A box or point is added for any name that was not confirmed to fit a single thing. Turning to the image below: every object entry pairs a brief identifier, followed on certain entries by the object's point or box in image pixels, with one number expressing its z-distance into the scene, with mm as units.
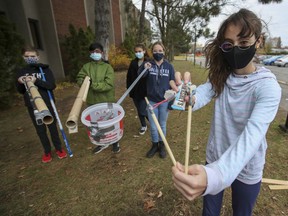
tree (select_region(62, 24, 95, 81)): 10984
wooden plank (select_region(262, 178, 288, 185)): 2850
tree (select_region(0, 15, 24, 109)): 6379
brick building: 9539
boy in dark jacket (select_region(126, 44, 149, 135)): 4030
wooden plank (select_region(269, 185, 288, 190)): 2755
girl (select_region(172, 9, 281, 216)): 844
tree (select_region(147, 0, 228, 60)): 8992
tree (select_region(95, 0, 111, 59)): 5520
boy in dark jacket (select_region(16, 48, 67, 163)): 3109
